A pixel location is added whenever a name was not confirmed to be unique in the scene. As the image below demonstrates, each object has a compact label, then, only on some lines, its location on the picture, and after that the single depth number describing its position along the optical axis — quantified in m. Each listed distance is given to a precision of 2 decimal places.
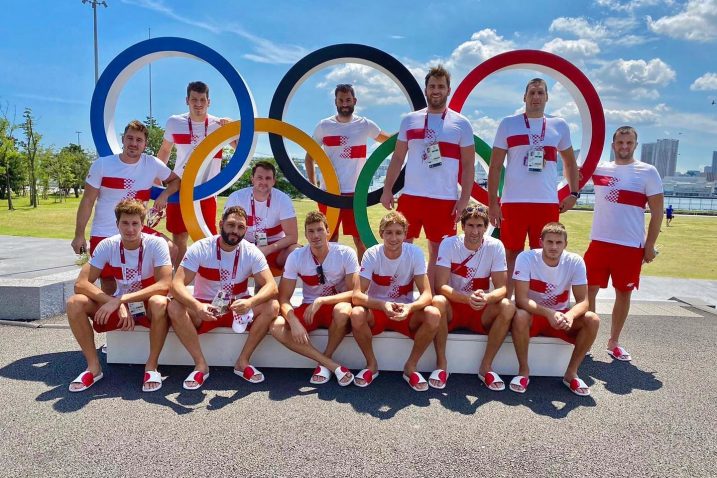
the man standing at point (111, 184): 4.07
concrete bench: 3.60
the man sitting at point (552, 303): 3.41
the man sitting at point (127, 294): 3.35
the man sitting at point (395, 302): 3.38
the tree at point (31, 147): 28.17
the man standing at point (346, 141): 5.06
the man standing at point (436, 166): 4.10
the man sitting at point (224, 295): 3.38
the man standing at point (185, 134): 5.05
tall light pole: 21.04
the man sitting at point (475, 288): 3.44
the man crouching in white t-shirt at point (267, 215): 4.36
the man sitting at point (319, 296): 3.43
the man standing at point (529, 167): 4.00
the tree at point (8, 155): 27.17
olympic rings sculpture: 4.90
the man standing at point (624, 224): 4.05
